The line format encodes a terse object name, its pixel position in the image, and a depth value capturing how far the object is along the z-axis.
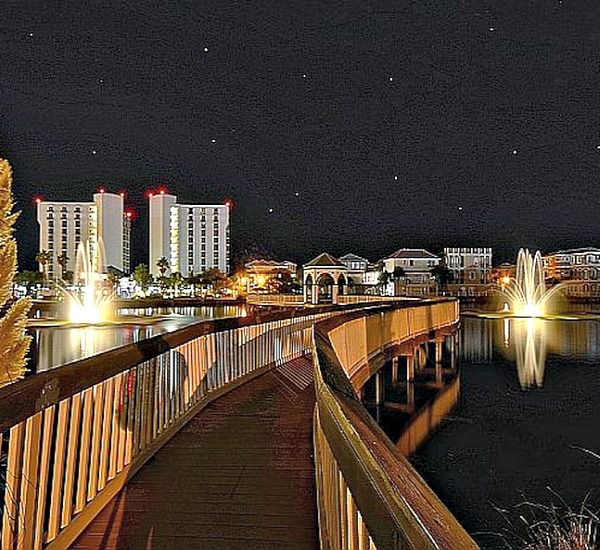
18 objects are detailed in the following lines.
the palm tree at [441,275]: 91.31
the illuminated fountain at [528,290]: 53.34
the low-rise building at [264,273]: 76.12
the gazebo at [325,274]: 53.35
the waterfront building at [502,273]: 95.55
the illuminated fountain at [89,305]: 32.22
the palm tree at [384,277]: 82.81
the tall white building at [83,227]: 141.00
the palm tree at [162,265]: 119.69
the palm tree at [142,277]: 92.62
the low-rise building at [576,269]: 98.31
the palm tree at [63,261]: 117.21
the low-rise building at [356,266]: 94.56
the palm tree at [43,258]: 107.11
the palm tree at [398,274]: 86.88
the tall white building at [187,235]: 144.38
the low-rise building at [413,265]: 92.12
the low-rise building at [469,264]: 102.19
